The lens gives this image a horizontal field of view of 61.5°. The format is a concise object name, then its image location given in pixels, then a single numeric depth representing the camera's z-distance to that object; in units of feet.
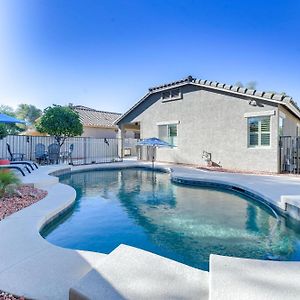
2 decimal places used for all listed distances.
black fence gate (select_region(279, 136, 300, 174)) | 46.26
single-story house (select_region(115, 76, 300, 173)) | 46.75
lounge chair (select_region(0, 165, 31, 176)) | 38.45
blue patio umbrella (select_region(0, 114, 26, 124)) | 37.93
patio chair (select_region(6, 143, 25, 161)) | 54.48
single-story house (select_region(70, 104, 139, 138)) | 95.30
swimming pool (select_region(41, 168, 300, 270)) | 17.12
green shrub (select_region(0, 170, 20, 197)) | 24.75
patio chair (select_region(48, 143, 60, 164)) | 58.29
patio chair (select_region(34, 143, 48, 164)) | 58.44
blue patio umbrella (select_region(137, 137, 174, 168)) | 52.21
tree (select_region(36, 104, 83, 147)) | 59.67
